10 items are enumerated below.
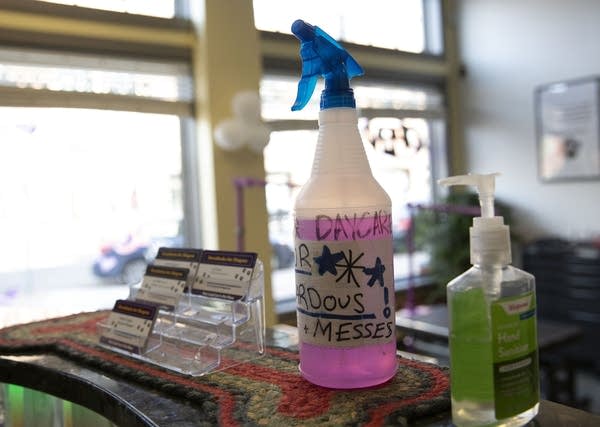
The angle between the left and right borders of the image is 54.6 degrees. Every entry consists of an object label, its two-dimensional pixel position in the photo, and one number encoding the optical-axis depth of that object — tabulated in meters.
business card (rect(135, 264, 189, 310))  0.90
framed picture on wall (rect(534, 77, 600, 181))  3.95
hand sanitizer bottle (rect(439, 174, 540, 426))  0.54
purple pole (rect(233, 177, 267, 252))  3.29
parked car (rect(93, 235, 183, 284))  3.36
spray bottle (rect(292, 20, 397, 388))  0.66
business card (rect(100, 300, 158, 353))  0.87
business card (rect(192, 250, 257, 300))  0.84
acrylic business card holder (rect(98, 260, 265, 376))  0.84
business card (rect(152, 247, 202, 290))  0.92
